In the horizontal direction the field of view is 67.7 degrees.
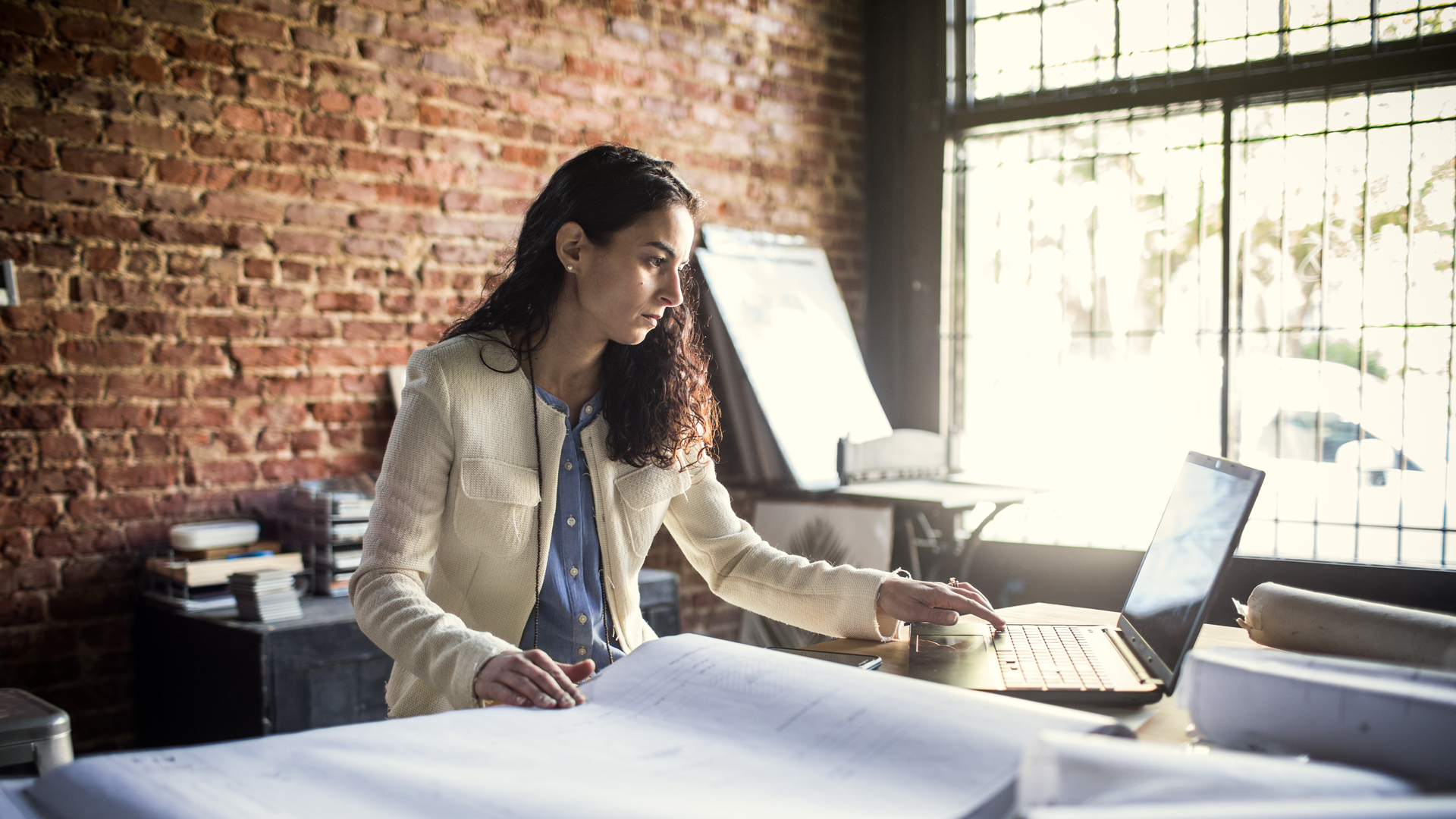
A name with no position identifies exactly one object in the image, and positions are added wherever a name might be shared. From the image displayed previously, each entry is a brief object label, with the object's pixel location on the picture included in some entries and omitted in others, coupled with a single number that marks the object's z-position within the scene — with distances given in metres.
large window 3.67
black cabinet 2.43
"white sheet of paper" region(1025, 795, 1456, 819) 0.50
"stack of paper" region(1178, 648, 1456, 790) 0.67
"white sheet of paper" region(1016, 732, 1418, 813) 0.58
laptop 1.20
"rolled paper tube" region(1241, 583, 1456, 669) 1.18
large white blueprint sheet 0.76
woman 1.58
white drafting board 3.81
